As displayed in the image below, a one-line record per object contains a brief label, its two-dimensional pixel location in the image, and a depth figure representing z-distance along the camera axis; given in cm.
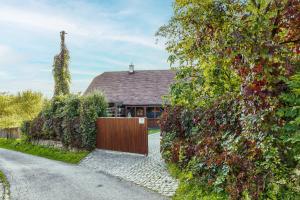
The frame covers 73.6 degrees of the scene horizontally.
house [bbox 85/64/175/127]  2104
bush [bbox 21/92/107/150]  1083
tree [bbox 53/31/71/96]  1691
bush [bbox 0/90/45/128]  2627
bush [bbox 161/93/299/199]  375
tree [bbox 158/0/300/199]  378
